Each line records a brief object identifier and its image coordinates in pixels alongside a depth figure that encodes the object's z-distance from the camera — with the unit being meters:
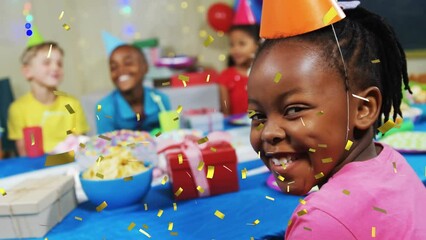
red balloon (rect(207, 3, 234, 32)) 3.71
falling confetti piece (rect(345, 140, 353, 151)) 0.75
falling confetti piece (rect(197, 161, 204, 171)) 1.08
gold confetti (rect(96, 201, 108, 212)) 1.07
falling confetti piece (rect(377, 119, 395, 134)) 0.77
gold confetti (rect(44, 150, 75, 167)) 0.84
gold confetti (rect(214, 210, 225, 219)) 1.00
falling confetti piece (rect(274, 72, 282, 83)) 0.72
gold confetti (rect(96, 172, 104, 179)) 1.04
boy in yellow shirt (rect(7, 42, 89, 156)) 2.39
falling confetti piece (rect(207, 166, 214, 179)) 1.12
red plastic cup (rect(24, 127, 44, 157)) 1.67
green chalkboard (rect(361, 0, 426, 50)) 2.98
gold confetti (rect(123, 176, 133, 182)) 1.01
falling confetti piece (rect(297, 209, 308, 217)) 0.64
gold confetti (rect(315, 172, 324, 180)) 0.75
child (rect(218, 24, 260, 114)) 2.96
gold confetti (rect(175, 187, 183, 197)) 1.10
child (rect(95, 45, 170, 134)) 2.22
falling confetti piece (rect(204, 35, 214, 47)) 0.80
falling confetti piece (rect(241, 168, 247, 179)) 1.20
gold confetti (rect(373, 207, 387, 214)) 0.66
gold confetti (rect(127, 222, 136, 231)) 0.98
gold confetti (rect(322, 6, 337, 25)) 0.73
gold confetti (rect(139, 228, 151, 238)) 0.94
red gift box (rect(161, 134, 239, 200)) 1.11
